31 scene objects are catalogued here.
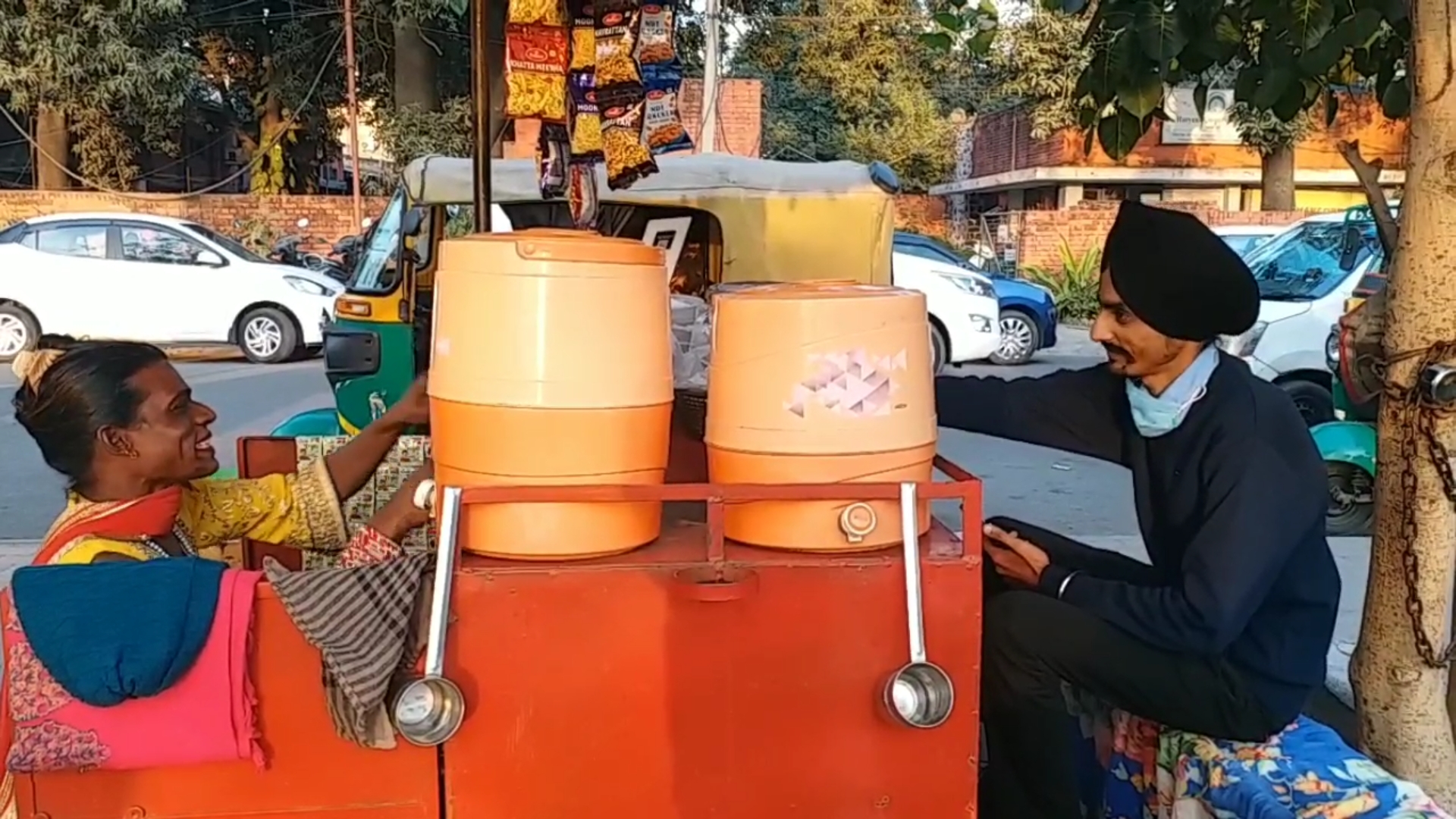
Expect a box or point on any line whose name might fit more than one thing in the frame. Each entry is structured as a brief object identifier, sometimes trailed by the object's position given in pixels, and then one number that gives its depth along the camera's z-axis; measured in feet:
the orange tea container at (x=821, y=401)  5.65
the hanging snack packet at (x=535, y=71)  10.06
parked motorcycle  45.70
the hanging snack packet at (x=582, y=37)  10.39
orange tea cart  5.41
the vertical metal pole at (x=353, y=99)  56.39
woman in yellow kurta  6.28
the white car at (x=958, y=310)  38.75
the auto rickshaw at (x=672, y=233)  19.94
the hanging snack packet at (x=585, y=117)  10.50
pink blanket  5.20
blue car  41.88
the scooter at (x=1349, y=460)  19.27
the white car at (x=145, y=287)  39.40
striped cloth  5.15
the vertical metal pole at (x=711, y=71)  46.88
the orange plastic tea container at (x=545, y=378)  5.48
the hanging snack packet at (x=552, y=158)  11.41
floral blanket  6.54
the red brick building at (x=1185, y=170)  70.18
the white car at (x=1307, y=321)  24.26
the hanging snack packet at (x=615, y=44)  10.34
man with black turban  6.57
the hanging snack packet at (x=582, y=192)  11.65
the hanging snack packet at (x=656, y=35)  10.49
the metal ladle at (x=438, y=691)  5.23
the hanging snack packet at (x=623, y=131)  10.54
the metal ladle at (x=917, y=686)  5.49
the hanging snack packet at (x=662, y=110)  10.99
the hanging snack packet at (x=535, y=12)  9.88
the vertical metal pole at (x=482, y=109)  9.08
